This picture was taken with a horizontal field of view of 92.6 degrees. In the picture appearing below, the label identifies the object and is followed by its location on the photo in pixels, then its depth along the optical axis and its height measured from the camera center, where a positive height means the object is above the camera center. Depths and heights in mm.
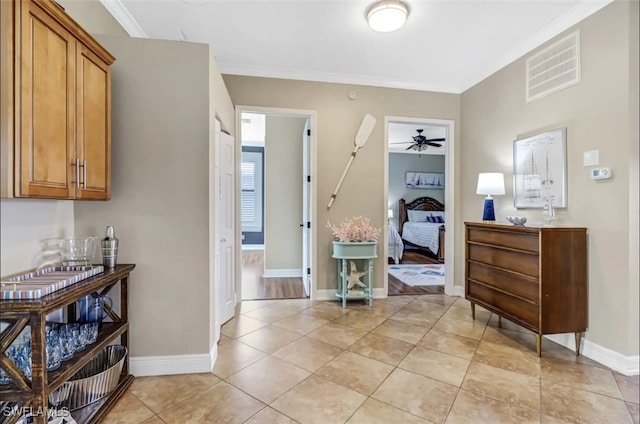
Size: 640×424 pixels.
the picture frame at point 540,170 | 2627 +386
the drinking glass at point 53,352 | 1446 -693
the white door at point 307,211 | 3969 -3
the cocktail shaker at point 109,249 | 1932 -247
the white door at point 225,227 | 2822 -163
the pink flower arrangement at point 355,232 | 3619 -253
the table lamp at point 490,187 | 3096 +251
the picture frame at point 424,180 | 8914 +918
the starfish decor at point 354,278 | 3648 -803
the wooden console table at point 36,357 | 1259 -632
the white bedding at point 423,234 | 6676 -553
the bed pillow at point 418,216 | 8601 -140
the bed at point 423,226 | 6625 -365
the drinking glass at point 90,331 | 1726 -702
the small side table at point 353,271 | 3576 -726
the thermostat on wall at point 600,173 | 2238 +285
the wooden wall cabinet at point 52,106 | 1244 +503
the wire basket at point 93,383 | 1690 -1013
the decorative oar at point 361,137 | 3869 +937
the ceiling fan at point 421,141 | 6355 +1482
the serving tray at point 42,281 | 1313 -342
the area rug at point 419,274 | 4727 -1080
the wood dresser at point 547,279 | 2338 -537
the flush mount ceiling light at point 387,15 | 2402 +1590
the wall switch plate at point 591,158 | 2336 +418
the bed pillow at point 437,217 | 8516 -167
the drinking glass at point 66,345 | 1538 -696
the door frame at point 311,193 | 3707 +223
